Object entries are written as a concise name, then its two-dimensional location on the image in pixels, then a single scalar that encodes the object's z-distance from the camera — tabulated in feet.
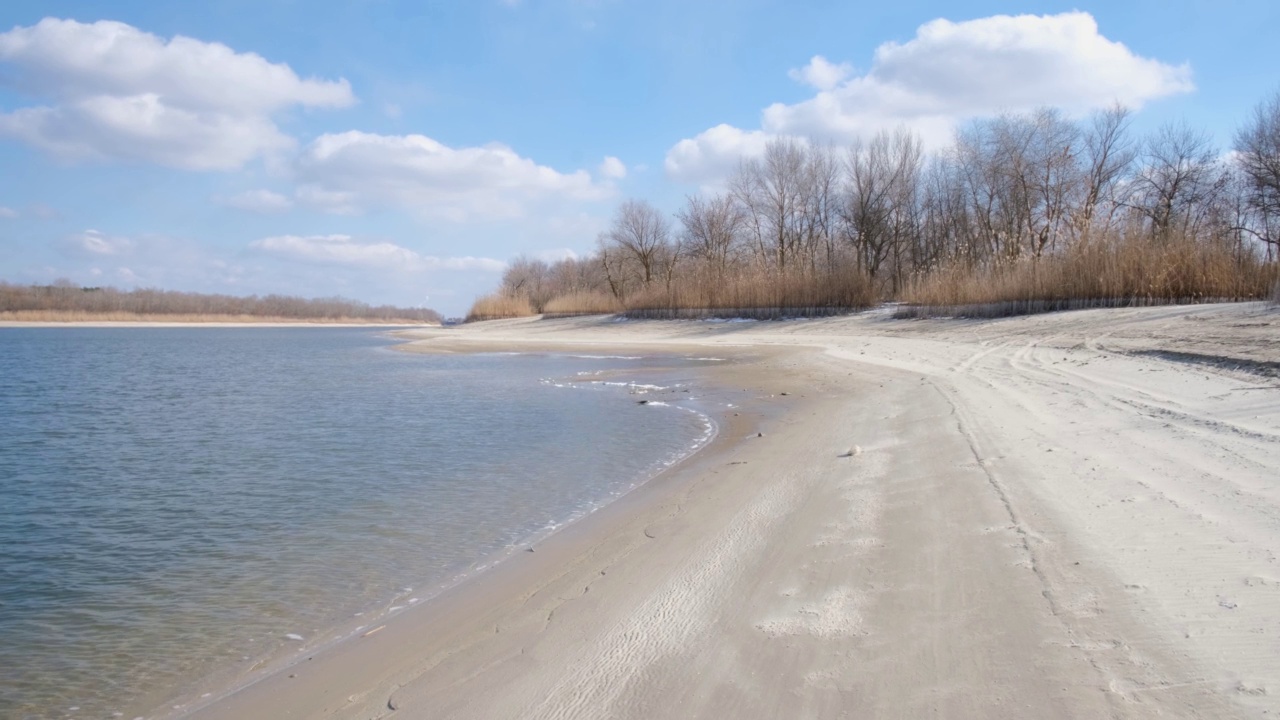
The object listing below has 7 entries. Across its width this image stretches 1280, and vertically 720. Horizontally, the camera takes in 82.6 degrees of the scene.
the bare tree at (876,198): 135.33
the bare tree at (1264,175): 102.94
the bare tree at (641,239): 176.14
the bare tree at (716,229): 167.73
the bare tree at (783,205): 147.02
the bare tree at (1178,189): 118.62
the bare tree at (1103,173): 121.80
